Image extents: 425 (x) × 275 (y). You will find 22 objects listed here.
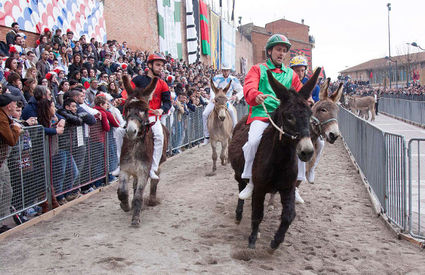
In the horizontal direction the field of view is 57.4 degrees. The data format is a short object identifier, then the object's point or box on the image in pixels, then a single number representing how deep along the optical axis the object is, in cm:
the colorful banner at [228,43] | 4277
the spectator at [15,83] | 744
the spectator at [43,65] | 1055
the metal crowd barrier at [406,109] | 2279
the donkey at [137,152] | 591
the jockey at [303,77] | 697
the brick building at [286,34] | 7256
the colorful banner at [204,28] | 3388
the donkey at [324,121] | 689
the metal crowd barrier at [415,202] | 551
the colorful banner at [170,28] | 2692
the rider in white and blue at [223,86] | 1208
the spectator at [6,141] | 549
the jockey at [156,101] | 663
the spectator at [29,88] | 796
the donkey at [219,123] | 1109
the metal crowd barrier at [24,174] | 562
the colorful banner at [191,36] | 3120
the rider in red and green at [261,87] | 498
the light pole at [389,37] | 5412
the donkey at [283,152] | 418
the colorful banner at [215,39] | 3819
